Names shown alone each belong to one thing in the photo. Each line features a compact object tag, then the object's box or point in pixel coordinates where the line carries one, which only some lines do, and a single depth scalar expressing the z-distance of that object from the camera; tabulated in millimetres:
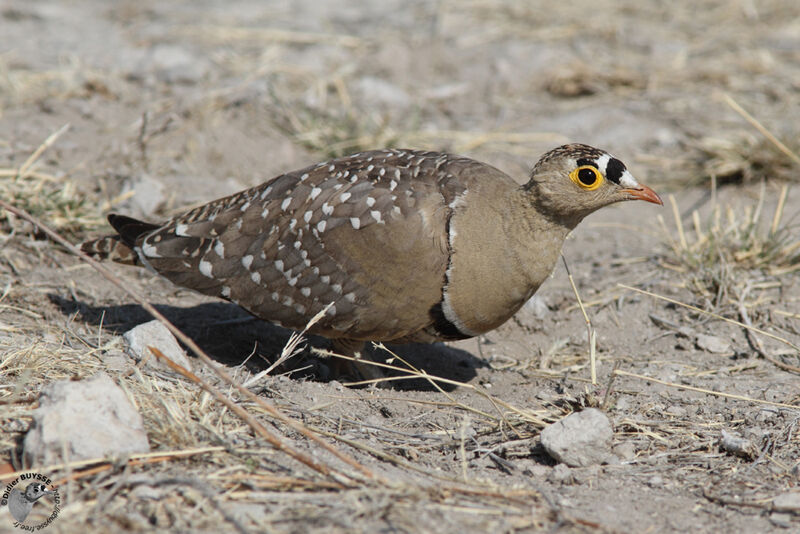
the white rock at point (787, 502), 5996
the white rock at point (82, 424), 5746
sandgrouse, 7828
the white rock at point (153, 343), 7754
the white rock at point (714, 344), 9109
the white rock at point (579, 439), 6715
